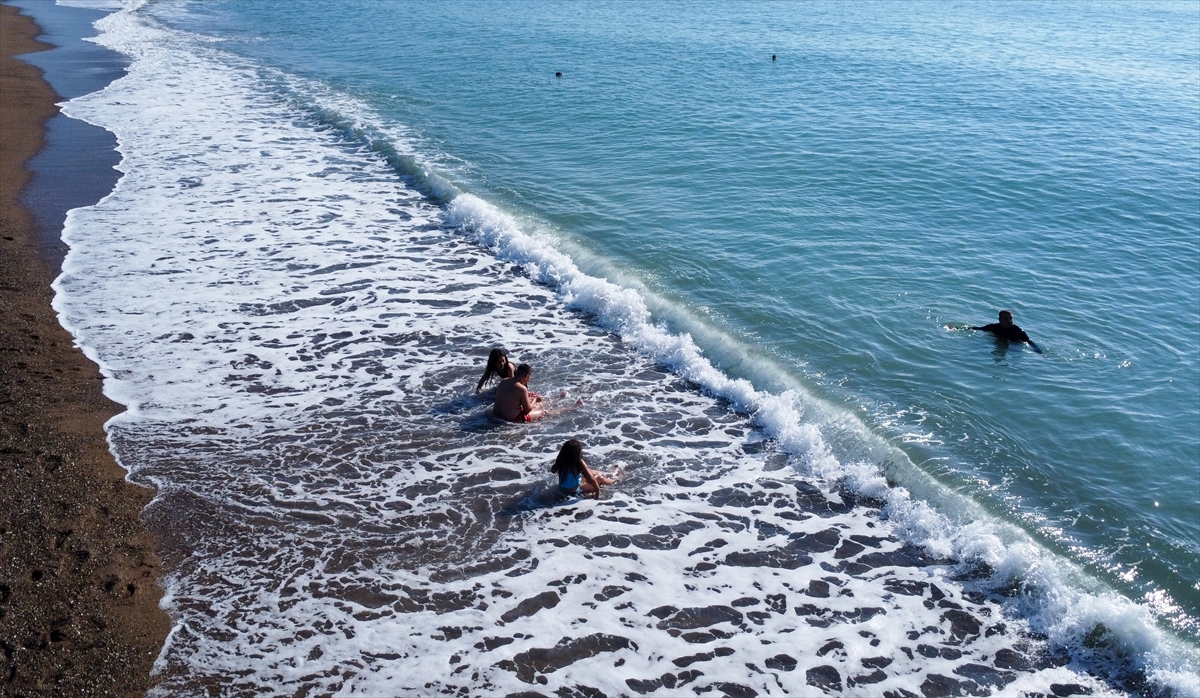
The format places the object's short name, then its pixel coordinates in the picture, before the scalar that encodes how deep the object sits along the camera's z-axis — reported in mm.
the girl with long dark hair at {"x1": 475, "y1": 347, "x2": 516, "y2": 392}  12617
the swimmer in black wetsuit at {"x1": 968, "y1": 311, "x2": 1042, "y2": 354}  14731
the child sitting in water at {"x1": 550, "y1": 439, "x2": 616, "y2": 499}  10531
